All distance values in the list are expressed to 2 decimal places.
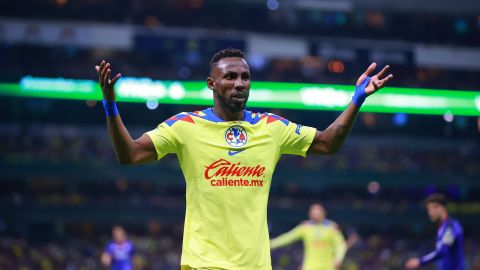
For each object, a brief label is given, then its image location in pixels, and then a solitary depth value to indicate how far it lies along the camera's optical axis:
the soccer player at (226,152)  8.53
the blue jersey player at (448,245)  19.78
